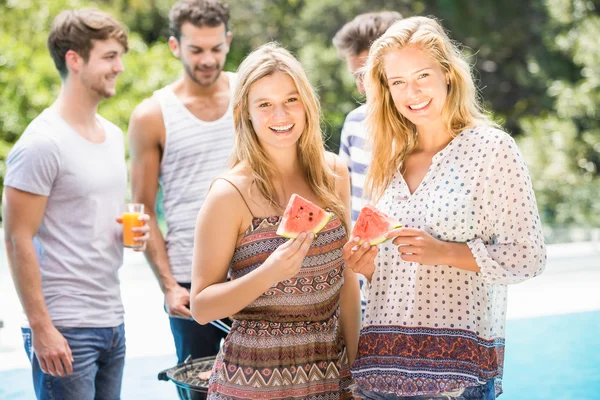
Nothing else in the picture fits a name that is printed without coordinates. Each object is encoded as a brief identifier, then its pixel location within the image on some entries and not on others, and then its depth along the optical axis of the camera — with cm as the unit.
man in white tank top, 395
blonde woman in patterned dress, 269
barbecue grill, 329
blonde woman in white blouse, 262
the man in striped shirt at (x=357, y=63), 404
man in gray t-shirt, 336
